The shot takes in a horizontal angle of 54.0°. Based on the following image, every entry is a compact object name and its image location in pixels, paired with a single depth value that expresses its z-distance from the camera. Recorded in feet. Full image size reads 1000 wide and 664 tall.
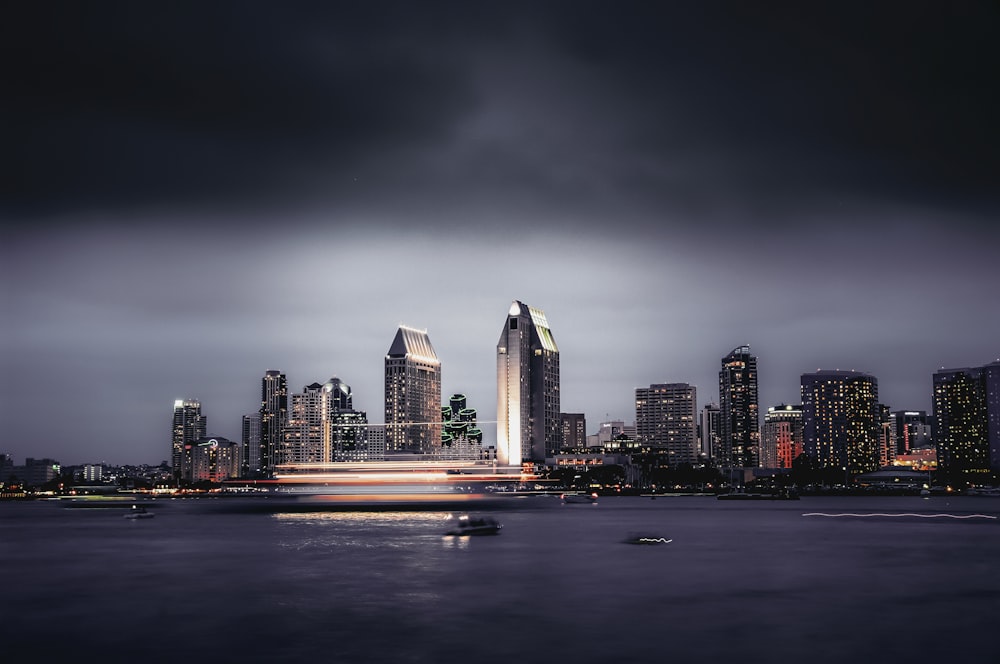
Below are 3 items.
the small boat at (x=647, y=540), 343.26
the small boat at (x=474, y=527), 401.70
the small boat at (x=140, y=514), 586.20
